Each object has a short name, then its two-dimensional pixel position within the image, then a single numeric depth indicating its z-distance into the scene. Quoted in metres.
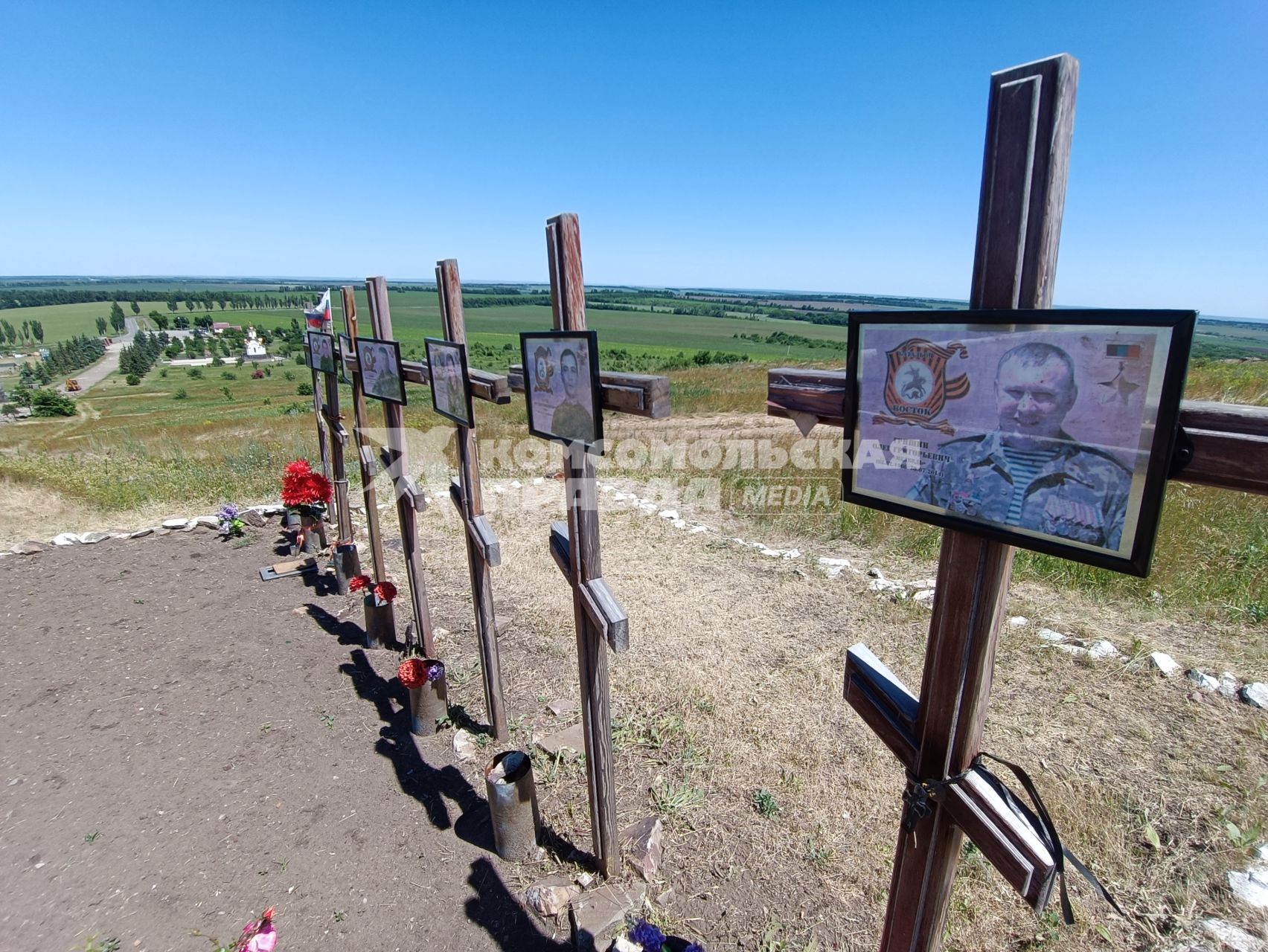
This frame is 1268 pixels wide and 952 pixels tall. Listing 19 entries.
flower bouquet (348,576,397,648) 5.02
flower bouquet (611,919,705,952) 2.12
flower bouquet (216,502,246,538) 7.71
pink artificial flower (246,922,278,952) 1.95
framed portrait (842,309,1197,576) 1.03
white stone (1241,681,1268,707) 3.73
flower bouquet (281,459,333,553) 6.66
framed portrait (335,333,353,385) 5.06
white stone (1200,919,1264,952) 2.41
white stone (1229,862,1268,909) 2.57
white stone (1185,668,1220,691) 3.92
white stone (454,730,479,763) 3.85
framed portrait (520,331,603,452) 2.35
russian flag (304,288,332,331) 6.50
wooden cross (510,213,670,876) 2.31
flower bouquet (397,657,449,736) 3.92
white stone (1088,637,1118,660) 4.37
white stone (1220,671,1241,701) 3.84
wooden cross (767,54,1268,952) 1.11
